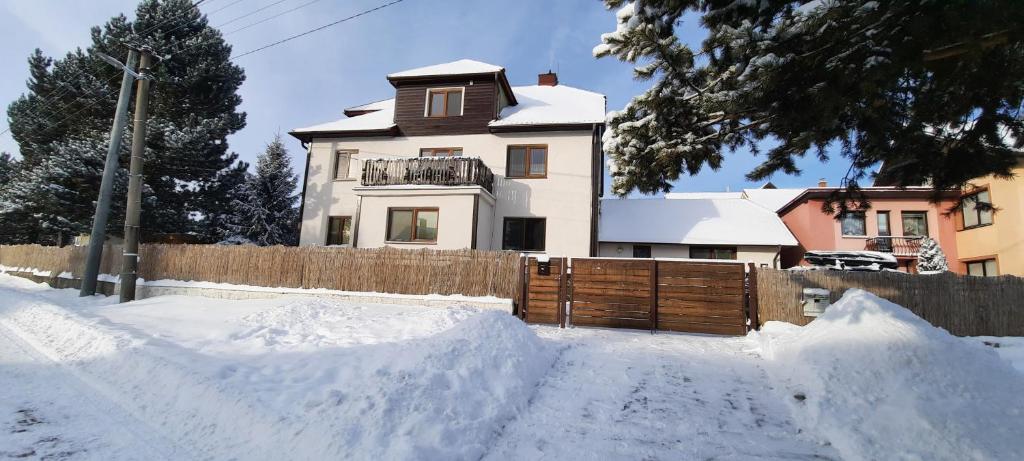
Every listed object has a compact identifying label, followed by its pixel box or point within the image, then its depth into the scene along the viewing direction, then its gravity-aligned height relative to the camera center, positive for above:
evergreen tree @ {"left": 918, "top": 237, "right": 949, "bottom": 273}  17.47 +1.47
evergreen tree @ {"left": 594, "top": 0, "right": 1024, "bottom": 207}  2.84 +1.58
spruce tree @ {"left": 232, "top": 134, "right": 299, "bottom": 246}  23.83 +3.46
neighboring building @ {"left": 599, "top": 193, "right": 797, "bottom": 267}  19.25 +2.31
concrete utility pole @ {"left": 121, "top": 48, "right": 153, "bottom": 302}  12.65 +1.25
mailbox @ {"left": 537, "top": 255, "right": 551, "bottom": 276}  10.33 +0.25
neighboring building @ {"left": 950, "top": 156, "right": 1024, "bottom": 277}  15.68 +2.38
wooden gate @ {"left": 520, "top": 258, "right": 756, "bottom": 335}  9.40 -0.35
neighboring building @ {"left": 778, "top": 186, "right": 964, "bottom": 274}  20.62 +3.06
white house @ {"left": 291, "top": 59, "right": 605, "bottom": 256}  15.73 +3.93
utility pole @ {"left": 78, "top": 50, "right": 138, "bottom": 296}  13.65 +2.04
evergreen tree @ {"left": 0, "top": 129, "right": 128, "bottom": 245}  20.06 +3.08
